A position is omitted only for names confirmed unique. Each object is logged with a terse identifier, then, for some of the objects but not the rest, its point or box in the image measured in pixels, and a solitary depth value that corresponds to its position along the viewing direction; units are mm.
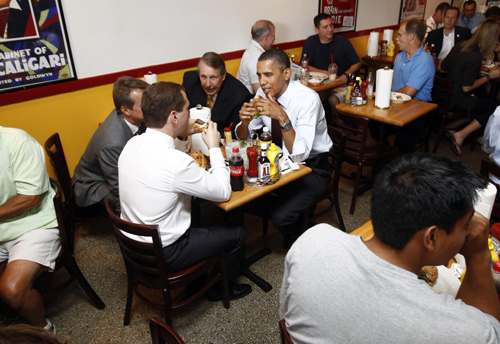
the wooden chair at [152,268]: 1836
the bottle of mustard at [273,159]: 2201
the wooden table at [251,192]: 2062
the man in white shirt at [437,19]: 6500
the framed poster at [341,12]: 5660
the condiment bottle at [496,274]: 1348
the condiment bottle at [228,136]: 2523
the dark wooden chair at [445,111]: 4270
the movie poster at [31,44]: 2904
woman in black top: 4473
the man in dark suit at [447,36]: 5883
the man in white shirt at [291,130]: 2533
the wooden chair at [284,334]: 1187
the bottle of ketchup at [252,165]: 2156
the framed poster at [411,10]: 7238
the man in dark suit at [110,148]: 2559
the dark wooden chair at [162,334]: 1116
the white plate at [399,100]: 3759
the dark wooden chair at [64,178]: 2706
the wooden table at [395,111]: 3354
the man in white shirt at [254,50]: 4371
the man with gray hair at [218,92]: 3189
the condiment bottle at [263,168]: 2186
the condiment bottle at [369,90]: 3959
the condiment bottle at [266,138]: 2320
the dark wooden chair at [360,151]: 3266
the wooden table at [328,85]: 4441
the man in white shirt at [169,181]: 1894
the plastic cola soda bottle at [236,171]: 2094
